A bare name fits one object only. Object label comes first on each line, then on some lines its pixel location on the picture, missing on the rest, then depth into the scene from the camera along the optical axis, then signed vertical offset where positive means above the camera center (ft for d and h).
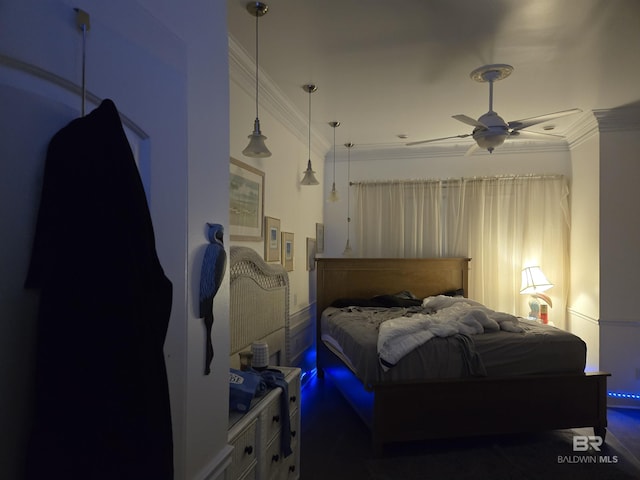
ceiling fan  9.34 +3.08
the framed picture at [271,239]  10.79 +0.11
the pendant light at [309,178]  11.82 +1.96
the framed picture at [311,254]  14.89 -0.39
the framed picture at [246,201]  8.98 +1.01
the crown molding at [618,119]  12.34 +4.08
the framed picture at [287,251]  12.09 -0.24
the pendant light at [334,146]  13.61 +4.10
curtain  15.46 +0.77
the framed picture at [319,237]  16.30 +0.26
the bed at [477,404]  8.95 -3.72
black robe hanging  2.15 -0.45
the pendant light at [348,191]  17.42 +2.34
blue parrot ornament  3.90 -0.34
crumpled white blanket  9.00 -2.00
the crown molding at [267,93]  8.66 +3.95
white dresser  5.34 -2.99
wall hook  2.38 +1.26
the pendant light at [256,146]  7.66 +1.88
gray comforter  9.11 -2.63
